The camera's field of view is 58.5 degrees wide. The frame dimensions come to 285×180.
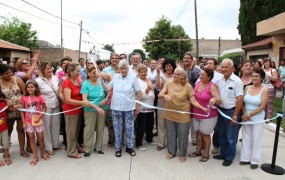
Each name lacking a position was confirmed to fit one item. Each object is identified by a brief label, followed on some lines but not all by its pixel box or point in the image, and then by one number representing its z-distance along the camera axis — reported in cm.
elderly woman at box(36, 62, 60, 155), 492
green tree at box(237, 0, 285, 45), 2086
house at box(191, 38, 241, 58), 6153
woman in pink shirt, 439
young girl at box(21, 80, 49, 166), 453
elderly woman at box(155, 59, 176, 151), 528
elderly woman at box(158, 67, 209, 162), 450
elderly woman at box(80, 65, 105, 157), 470
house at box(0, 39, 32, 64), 2308
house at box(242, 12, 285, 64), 1270
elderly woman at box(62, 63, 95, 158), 456
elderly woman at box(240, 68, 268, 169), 425
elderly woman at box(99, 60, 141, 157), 473
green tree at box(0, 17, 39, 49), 3538
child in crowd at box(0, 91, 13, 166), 445
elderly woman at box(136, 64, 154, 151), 515
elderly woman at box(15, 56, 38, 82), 500
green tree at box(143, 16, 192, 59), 3928
